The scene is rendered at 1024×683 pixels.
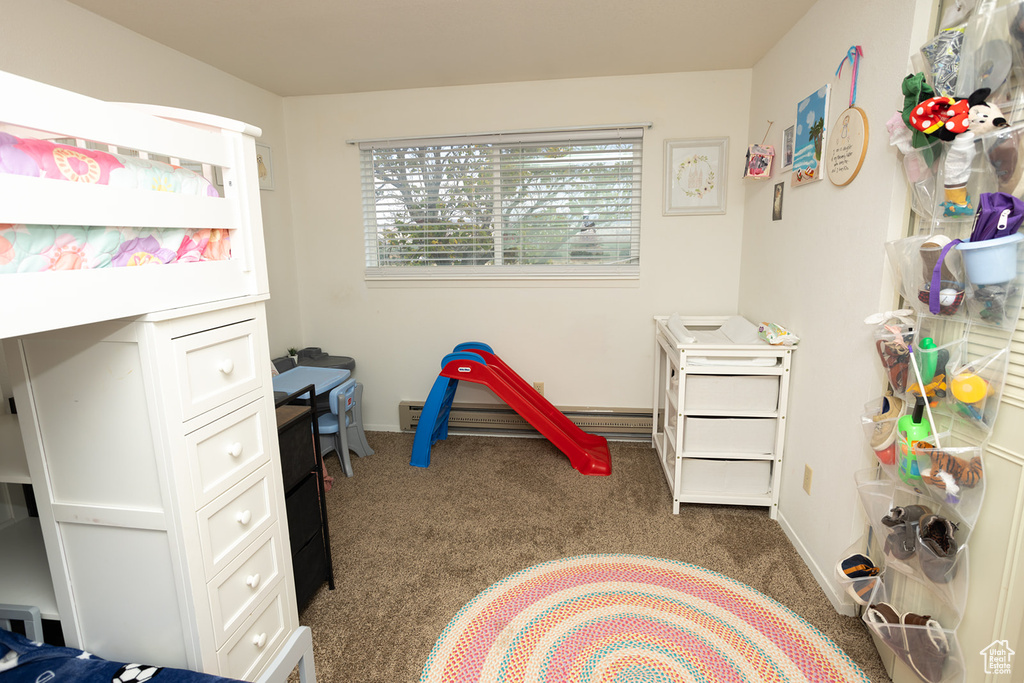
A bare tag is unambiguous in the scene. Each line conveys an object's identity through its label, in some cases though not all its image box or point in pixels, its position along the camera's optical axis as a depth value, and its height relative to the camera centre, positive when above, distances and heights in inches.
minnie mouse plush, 44.1 +11.6
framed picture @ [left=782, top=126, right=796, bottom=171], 91.0 +18.2
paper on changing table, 90.4 -18.5
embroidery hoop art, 66.1 +13.5
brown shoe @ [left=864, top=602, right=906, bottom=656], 53.6 -42.2
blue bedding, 39.6 -33.9
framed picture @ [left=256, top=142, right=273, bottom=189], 121.9 +20.7
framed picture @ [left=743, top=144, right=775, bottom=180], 100.3 +16.7
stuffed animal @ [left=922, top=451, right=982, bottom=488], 46.4 -21.8
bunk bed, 35.8 -12.7
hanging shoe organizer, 43.4 -12.5
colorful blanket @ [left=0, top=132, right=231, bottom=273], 31.6 +1.3
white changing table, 90.1 -32.8
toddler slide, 113.3 -38.2
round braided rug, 60.5 -51.4
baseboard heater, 130.1 -46.4
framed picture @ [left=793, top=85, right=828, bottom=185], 78.2 +17.5
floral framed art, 118.6 +16.7
